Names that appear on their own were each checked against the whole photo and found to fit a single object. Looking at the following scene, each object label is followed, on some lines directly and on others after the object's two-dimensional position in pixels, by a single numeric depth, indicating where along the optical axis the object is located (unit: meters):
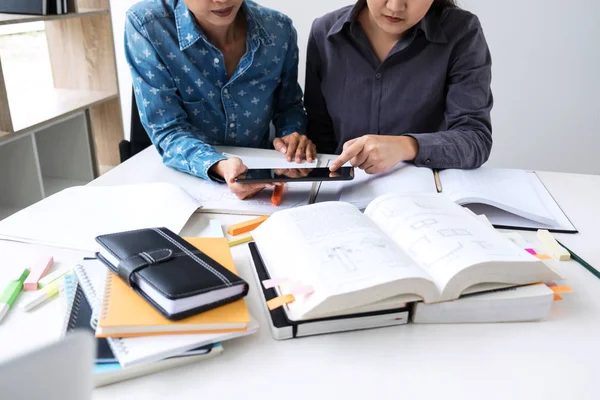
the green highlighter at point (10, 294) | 0.60
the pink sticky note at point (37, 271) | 0.65
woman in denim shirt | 1.09
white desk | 0.51
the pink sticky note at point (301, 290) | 0.58
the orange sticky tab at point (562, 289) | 0.65
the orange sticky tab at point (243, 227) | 0.81
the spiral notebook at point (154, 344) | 0.50
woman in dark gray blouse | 1.11
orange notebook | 0.52
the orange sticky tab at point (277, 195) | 0.93
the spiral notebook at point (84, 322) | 0.51
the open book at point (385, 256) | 0.57
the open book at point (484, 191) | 0.87
